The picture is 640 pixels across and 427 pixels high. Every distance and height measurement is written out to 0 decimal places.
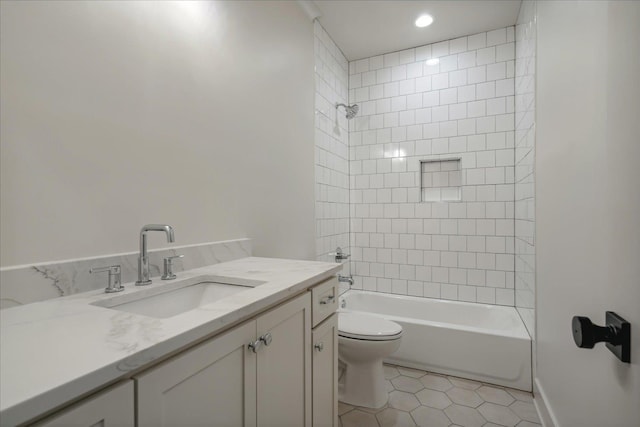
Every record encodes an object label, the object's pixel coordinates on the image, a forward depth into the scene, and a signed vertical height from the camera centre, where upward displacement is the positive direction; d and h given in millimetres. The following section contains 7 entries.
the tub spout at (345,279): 2584 -542
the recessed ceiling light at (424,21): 2516 +1590
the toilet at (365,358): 1858 -894
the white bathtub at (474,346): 2066 -930
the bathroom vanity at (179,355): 462 -283
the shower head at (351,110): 3018 +1010
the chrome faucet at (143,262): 1041 -167
